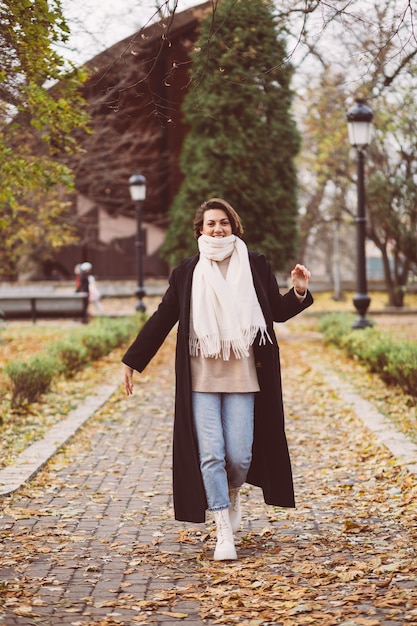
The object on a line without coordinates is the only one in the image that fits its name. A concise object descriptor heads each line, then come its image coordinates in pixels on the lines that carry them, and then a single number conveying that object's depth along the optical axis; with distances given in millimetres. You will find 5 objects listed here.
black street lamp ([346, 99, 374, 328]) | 16375
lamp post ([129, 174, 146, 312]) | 23859
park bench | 25516
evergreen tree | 23453
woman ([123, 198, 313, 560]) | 5441
